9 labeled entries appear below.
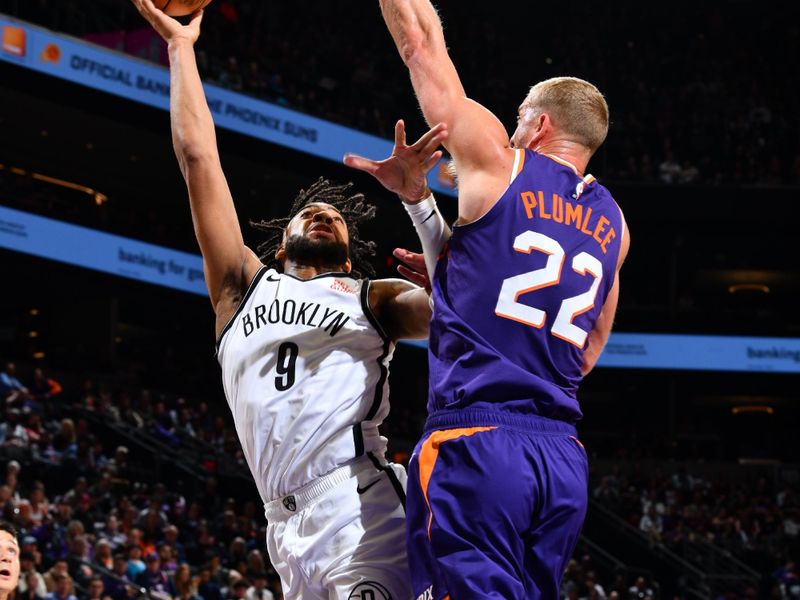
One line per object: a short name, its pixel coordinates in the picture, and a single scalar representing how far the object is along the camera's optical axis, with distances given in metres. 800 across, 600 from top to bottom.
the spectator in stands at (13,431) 14.54
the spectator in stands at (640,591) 17.27
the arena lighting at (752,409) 31.75
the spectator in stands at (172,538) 13.43
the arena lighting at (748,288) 32.03
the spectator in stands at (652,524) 21.08
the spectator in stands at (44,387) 18.03
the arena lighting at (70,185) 24.64
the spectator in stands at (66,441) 15.21
